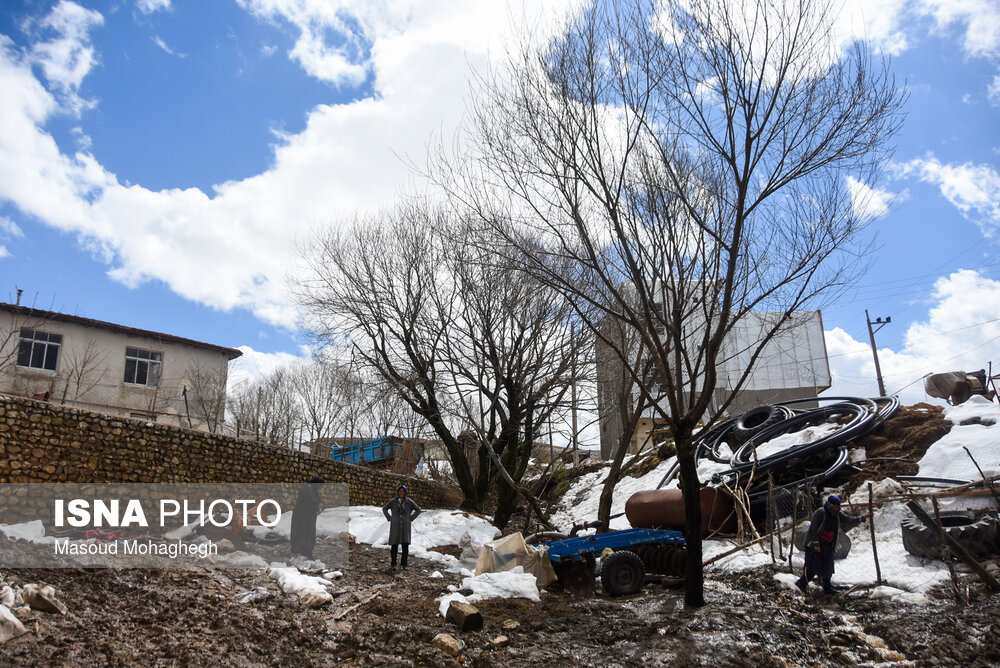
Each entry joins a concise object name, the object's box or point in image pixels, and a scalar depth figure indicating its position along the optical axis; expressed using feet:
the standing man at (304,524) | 33.76
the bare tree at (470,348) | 51.06
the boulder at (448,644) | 20.63
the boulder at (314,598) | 24.88
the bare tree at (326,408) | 115.65
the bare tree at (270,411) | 115.34
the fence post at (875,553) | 26.95
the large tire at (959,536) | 28.40
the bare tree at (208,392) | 87.40
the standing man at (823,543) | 28.12
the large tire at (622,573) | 31.24
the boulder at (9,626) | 17.04
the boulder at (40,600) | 19.49
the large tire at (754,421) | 59.00
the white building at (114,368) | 72.54
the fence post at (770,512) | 33.35
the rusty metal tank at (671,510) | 42.09
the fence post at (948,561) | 24.00
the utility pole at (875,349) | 107.86
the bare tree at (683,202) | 26.50
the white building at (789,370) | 111.21
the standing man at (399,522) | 35.86
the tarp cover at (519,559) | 31.40
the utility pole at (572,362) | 52.12
